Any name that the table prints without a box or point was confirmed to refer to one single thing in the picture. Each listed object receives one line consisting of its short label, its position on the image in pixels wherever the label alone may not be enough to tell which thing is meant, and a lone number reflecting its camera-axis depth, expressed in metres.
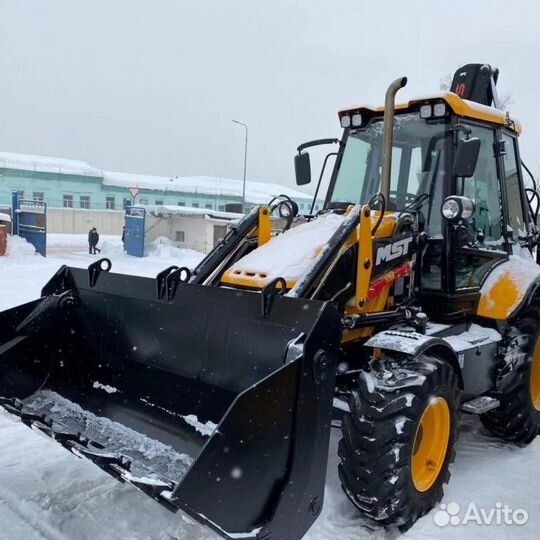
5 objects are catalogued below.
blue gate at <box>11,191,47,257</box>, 20.02
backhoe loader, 2.71
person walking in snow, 21.95
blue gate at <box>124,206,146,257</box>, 22.22
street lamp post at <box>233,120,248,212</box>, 33.75
